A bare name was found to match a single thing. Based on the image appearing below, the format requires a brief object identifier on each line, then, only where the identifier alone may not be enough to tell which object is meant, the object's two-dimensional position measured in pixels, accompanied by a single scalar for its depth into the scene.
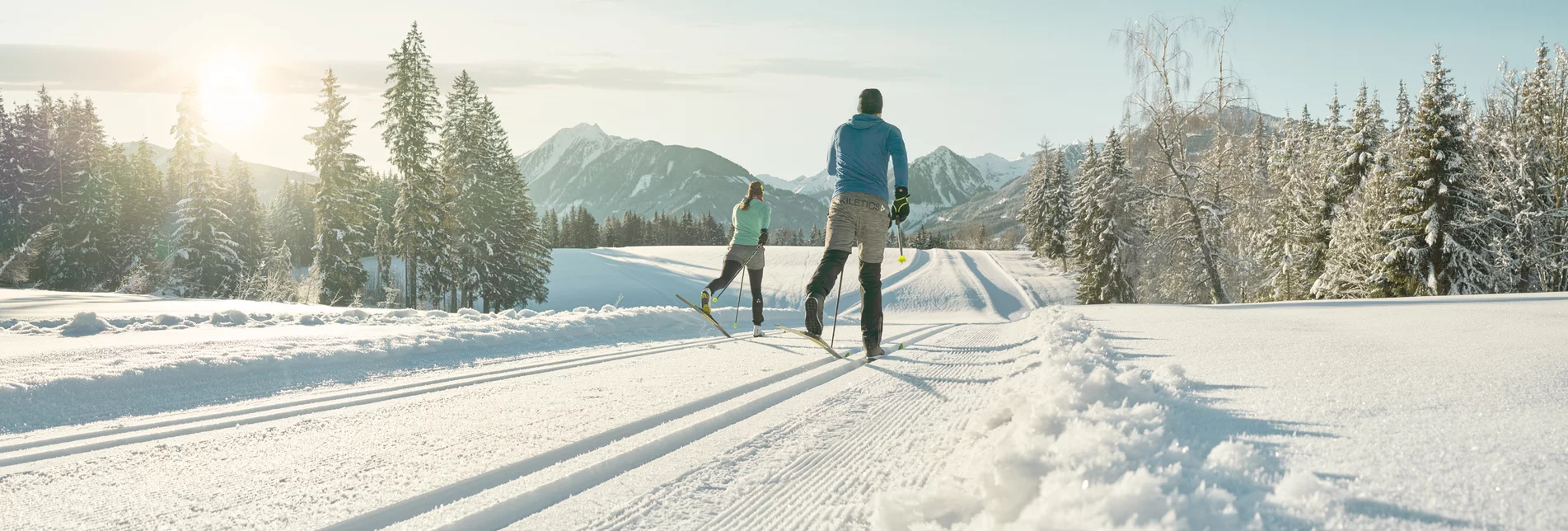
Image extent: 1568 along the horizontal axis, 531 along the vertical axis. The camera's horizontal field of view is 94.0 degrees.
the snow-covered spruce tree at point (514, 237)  40.44
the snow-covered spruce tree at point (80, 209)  41.97
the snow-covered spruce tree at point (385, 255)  36.38
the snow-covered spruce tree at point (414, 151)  34.28
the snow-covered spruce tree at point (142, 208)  46.02
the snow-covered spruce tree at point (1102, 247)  40.09
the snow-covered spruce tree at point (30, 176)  42.78
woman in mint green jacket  9.00
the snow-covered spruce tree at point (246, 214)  53.86
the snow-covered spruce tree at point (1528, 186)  27.50
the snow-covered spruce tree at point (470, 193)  38.03
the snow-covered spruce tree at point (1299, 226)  38.69
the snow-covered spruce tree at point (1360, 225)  30.00
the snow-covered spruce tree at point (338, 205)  36.75
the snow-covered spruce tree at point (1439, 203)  27.27
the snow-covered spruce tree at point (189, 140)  43.06
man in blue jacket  5.62
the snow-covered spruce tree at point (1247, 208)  19.73
